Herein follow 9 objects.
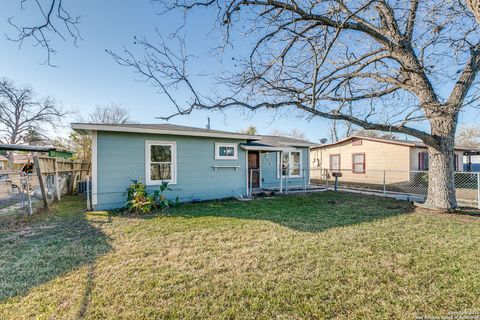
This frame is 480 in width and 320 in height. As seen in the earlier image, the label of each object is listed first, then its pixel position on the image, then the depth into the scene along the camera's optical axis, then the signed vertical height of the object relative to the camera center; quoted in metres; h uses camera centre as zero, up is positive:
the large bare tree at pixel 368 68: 5.02 +2.65
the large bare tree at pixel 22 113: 22.84 +5.80
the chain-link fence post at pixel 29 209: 6.05 -1.18
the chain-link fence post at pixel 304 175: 11.82 -0.63
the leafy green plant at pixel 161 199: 6.79 -1.04
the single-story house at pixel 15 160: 22.40 +0.67
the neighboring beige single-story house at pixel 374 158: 13.48 +0.37
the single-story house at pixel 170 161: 6.66 +0.13
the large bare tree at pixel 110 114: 25.95 +6.01
